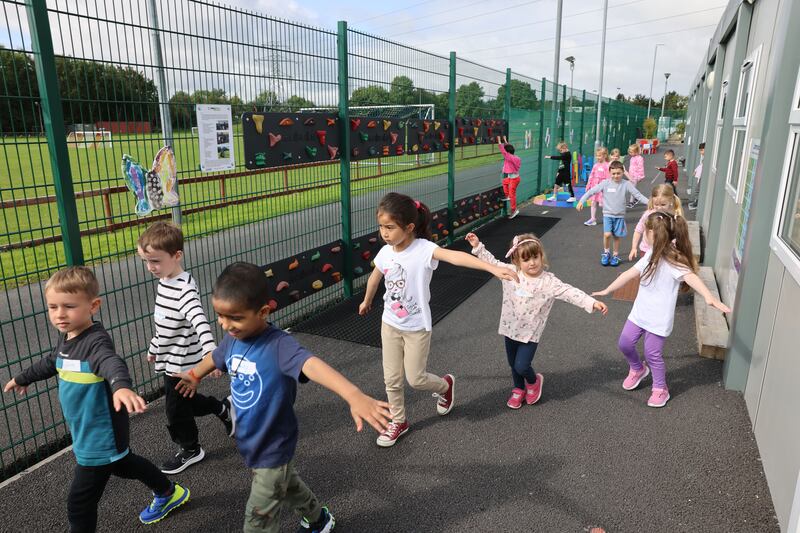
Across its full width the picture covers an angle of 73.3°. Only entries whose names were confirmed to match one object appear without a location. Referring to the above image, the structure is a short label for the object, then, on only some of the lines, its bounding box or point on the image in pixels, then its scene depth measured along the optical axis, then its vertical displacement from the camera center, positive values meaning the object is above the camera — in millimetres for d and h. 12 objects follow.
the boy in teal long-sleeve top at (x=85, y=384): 2432 -1174
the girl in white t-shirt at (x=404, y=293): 3389 -1054
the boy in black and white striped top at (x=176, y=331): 3064 -1172
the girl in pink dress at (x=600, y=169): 10867 -850
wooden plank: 4867 -1873
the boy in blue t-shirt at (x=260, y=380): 2248 -1078
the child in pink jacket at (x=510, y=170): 11719 -945
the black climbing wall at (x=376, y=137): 6613 -139
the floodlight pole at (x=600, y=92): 21547 +1366
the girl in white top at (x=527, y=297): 3783 -1177
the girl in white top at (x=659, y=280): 4023 -1130
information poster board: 4414 -82
